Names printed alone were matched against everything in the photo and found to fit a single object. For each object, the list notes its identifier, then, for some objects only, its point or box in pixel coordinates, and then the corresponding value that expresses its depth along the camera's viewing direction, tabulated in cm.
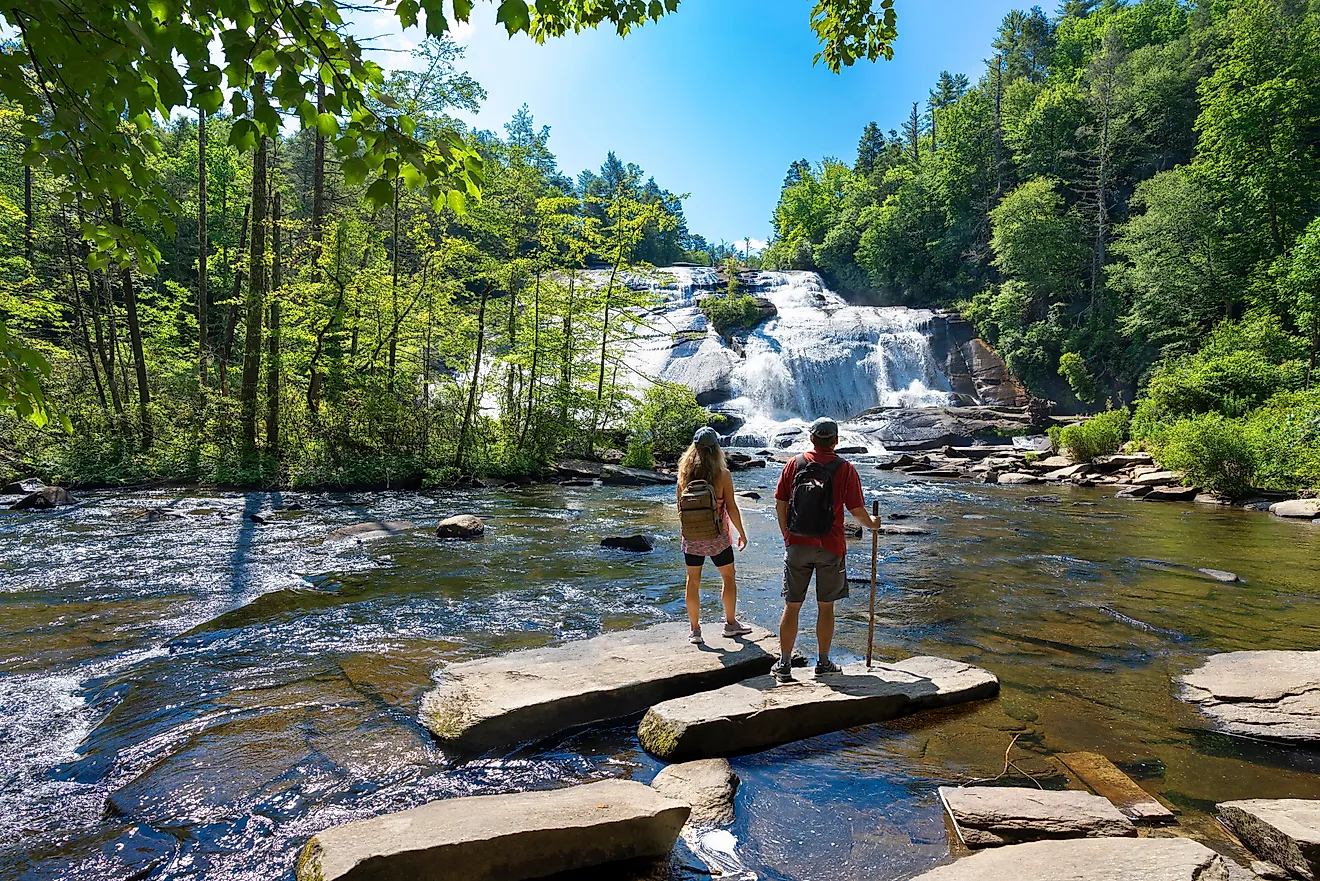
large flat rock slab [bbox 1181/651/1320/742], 464
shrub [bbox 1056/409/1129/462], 2414
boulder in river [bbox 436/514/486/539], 1134
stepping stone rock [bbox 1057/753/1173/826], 359
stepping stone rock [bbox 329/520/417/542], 1118
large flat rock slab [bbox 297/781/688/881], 271
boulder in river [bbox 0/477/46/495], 1398
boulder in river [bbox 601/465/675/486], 2048
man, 536
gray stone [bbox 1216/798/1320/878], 299
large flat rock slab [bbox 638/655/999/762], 435
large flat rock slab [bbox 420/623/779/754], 447
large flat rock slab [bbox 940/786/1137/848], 332
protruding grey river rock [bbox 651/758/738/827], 367
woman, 609
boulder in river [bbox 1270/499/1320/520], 1416
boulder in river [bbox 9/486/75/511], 1275
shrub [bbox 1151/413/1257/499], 1683
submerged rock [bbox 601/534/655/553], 1102
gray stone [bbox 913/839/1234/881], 280
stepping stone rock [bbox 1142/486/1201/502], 1747
